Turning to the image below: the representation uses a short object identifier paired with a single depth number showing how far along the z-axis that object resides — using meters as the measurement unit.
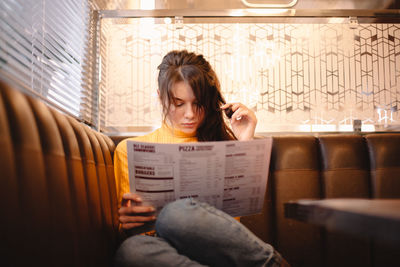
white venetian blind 0.78
